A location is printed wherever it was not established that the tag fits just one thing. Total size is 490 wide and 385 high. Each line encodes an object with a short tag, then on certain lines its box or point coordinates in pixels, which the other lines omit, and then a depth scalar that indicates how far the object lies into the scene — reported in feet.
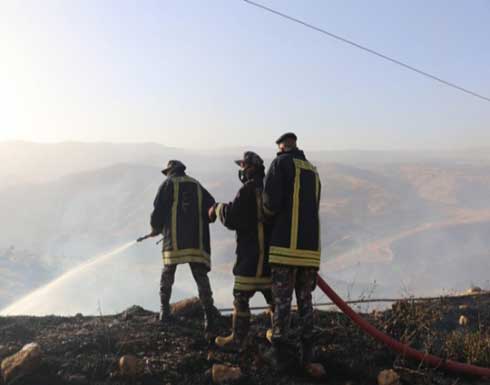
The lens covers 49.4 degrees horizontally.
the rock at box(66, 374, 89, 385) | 13.42
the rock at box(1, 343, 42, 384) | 13.38
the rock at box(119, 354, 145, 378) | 13.65
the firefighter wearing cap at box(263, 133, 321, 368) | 14.10
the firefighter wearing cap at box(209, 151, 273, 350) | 14.89
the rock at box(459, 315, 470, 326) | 21.15
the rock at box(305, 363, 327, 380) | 14.16
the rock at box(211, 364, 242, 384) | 13.57
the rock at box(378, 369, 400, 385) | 13.89
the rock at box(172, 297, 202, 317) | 19.58
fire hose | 15.29
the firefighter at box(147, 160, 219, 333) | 18.69
